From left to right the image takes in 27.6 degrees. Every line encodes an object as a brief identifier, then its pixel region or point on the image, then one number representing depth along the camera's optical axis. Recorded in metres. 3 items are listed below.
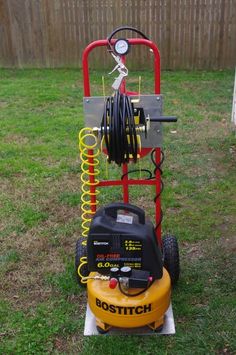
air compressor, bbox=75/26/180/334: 2.34
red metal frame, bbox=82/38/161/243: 2.48
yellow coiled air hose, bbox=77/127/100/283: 2.52
